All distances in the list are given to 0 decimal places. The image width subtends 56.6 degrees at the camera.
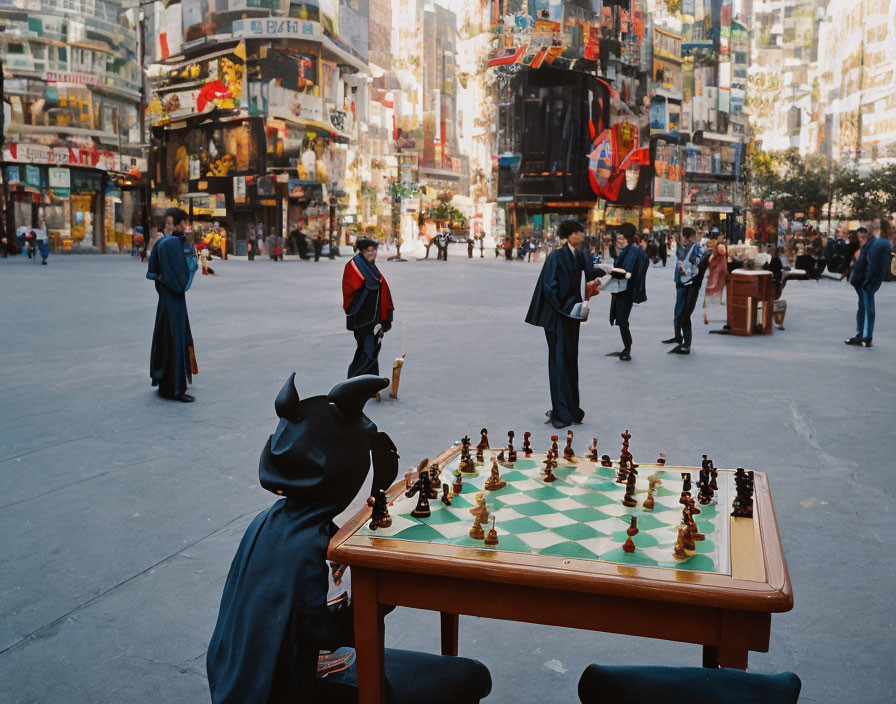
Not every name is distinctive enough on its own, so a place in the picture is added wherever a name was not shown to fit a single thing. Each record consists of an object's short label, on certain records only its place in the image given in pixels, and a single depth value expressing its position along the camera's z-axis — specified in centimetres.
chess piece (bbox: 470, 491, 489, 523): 238
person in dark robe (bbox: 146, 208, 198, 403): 841
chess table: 198
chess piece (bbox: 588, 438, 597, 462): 314
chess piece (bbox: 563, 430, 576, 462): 314
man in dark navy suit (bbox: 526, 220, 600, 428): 764
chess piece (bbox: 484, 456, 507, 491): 280
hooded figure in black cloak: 212
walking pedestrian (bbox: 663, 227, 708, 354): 1200
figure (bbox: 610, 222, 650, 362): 1164
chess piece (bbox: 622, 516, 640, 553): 221
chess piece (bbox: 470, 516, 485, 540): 230
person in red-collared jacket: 882
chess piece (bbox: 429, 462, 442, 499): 263
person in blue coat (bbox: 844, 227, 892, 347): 1259
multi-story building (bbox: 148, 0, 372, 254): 5278
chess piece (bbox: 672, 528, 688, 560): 218
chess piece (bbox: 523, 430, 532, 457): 318
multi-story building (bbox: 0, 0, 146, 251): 4584
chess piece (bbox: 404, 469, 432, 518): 248
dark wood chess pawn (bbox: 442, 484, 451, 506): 263
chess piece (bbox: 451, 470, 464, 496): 273
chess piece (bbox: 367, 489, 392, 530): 235
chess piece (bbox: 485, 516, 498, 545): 226
